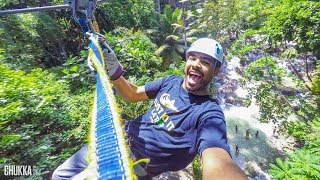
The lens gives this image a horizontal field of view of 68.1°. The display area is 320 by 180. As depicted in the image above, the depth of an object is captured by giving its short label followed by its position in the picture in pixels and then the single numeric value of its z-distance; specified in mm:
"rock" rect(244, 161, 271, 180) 10266
